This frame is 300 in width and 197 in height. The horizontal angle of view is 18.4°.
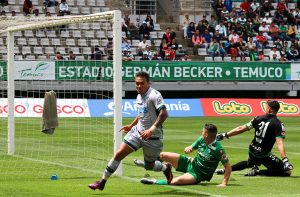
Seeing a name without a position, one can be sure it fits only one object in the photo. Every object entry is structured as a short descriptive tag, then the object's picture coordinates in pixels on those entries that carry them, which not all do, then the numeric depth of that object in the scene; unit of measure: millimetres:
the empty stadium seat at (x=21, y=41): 37594
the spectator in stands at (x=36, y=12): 44812
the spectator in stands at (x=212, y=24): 50909
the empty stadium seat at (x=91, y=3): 49925
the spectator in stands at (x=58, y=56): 38531
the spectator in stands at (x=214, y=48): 48434
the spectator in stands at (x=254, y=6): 54106
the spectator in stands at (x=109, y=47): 30534
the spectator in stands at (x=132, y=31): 48012
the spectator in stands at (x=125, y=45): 43312
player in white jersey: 15484
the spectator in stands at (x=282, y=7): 54594
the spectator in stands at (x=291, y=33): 52875
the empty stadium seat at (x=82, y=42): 35594
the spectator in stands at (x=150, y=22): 49719
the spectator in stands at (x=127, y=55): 43966
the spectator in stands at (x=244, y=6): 54000
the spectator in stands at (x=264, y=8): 54488
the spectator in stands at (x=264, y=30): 52156
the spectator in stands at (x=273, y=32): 52241
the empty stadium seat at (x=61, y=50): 39022
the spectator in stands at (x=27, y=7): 46125
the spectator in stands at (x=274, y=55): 49478
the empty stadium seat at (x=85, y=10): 49128
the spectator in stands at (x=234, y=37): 49656
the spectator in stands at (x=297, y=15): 54344
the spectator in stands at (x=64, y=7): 46788
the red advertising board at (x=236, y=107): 41812
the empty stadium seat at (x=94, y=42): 32662
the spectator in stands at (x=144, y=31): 48475
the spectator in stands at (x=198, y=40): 49875
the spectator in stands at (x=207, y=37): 50125
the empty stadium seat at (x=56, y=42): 36647
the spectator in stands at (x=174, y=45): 47550
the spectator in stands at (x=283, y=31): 52644
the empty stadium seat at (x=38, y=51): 39162
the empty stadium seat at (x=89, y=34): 32719
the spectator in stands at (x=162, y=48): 46812
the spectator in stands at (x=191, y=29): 50841
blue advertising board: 38312
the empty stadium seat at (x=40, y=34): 36909
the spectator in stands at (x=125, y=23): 47938
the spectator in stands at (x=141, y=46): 45688
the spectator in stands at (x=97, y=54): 33900
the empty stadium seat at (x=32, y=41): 35156
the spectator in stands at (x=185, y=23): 51309
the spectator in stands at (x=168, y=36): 47625
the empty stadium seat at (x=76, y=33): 35609
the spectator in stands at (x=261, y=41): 51028
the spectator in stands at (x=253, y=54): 49556
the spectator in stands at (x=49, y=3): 47728
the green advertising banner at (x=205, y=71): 44406
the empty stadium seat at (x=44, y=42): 38412
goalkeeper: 17797
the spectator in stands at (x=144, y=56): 45447
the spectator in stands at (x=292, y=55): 50156
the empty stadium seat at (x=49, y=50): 39425
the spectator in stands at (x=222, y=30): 50384
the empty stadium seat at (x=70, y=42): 36062
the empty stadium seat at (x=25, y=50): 38916
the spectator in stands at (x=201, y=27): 50438
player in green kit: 15969
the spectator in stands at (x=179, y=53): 47875
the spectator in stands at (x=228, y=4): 54000
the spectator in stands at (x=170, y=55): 46719
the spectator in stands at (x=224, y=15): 52531
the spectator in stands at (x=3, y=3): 47188
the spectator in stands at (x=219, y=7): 53562
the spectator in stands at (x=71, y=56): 38053
